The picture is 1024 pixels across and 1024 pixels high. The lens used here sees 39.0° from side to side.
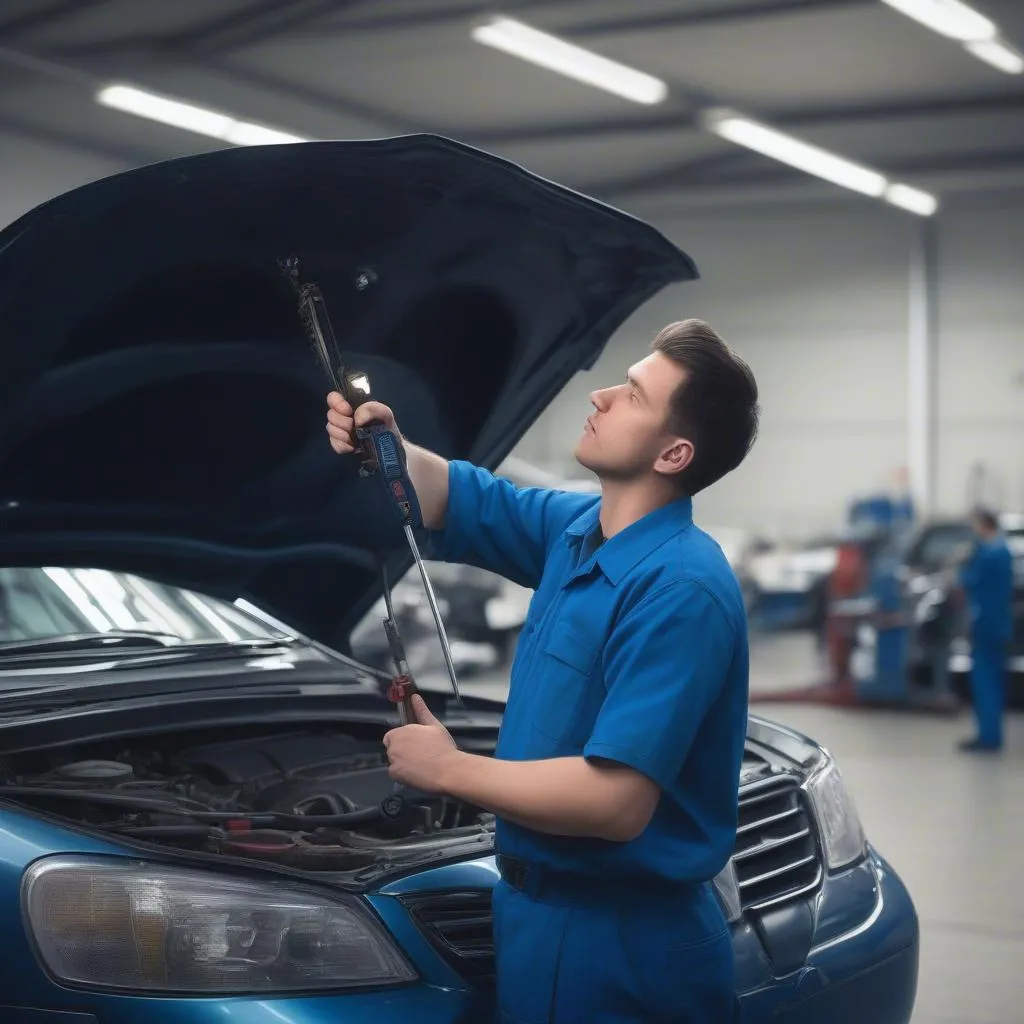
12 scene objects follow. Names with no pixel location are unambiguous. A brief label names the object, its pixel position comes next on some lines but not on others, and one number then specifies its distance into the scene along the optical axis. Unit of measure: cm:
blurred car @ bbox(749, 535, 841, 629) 1275
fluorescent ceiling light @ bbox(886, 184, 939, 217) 1559
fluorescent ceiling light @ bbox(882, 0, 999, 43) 1026
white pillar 1641
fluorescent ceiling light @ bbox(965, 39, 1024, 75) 1131
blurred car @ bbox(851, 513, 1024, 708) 963
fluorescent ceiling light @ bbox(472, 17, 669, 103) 1085
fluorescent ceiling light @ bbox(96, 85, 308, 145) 1227
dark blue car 189
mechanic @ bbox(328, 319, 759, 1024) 177
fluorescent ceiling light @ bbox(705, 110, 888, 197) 1333
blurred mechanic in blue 823
